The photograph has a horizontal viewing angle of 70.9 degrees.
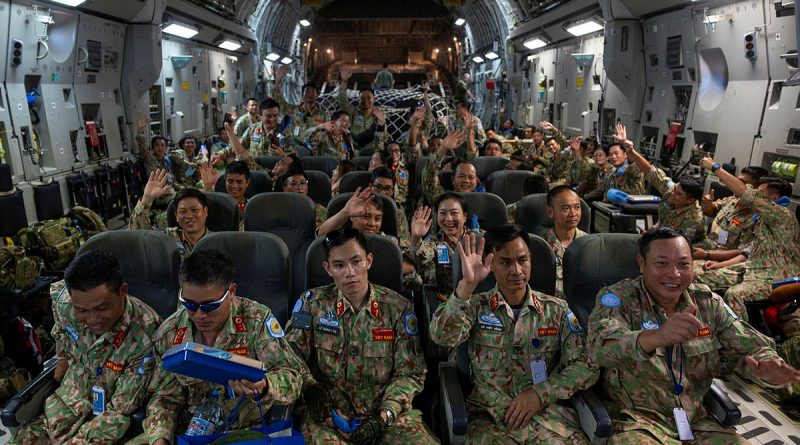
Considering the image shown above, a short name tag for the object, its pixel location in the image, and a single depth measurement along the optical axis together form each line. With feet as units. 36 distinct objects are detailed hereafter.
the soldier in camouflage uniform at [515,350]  9.11
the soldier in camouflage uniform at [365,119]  32.44
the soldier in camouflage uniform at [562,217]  14.20
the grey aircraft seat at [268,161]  25.17
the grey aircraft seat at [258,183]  20.81
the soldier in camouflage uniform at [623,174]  24.54
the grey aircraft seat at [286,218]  15.62
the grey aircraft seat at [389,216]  15.42
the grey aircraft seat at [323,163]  25.02
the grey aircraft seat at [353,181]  20.74
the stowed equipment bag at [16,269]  15.26
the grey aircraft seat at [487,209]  16.28
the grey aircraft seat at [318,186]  20.63
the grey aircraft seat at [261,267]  11.49
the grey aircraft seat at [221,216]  15.46
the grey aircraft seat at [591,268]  11.01
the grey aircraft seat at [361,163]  25.70
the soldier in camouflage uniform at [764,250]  15.69
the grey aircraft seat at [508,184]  22.13
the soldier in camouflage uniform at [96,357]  8.68
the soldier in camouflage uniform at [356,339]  9.80
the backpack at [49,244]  17.56
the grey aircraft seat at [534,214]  16.05
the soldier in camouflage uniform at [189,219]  13.84
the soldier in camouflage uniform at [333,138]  27.96
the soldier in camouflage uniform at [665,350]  8.79
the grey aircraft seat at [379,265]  11.54
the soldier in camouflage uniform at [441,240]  13.86
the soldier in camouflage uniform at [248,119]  31.81
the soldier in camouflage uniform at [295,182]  18.02
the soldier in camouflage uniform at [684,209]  18.06
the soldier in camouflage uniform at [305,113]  31.45
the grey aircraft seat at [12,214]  18.90
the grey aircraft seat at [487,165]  25.94
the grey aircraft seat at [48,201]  22.48
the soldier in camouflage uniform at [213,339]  8.50
